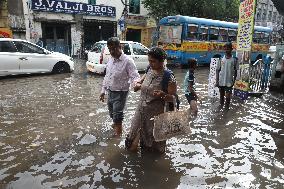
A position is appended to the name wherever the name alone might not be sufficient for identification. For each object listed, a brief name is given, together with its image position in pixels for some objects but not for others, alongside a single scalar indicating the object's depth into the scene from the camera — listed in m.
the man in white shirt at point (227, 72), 7.51
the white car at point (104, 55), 12.60
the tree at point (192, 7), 24.44
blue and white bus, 17.06
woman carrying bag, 4.02
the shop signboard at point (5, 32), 20.44
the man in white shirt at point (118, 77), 4.91
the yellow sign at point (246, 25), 8.27
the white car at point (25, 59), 11.48
